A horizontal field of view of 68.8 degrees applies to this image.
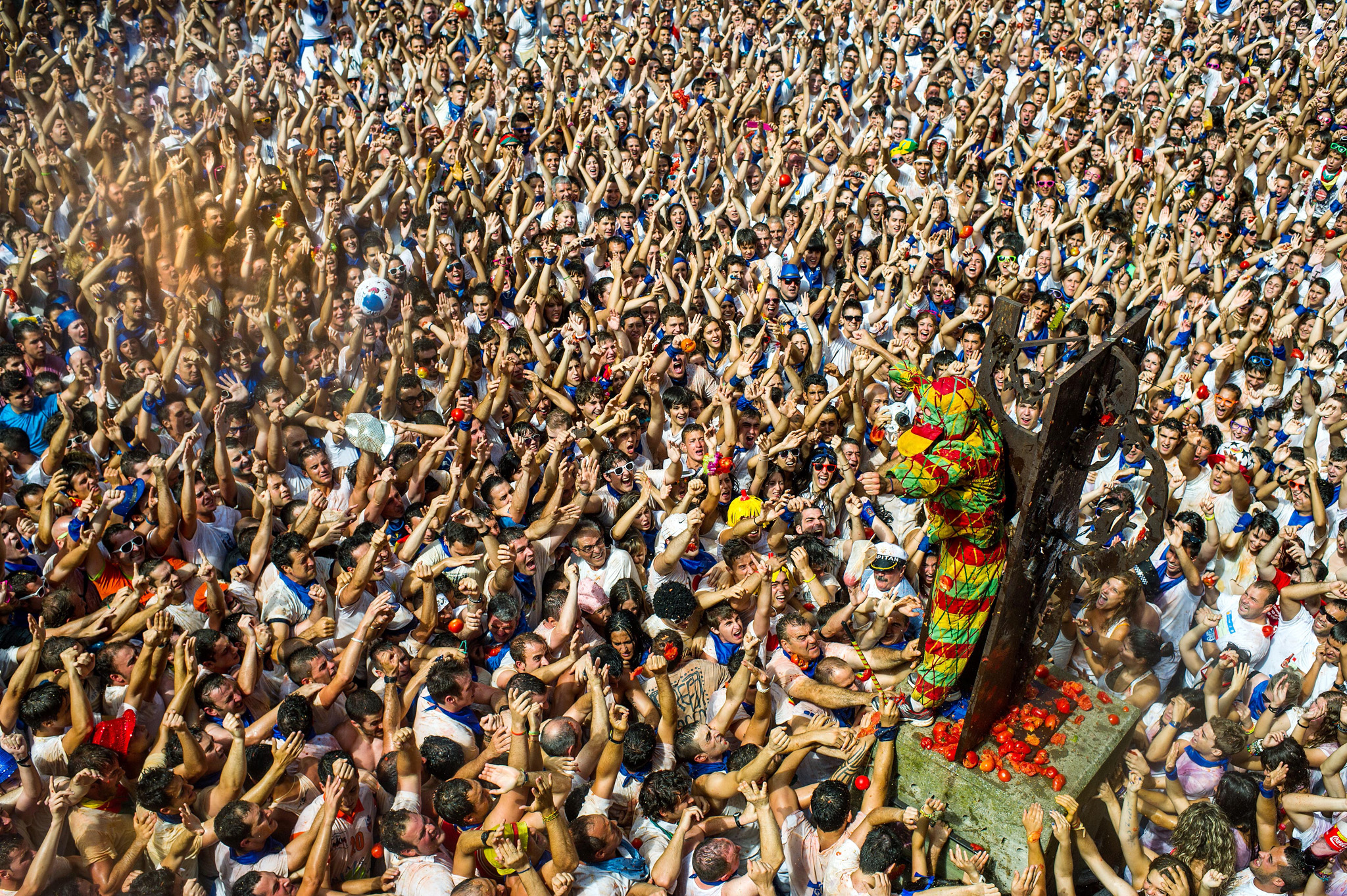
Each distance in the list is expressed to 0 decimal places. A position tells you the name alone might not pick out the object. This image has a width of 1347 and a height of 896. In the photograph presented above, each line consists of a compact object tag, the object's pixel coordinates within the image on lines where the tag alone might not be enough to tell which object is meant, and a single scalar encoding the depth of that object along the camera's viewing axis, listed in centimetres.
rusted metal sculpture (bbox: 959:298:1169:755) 475
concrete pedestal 532
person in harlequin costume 502
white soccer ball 960
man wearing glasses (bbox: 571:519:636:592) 708
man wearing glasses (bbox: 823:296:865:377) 972
